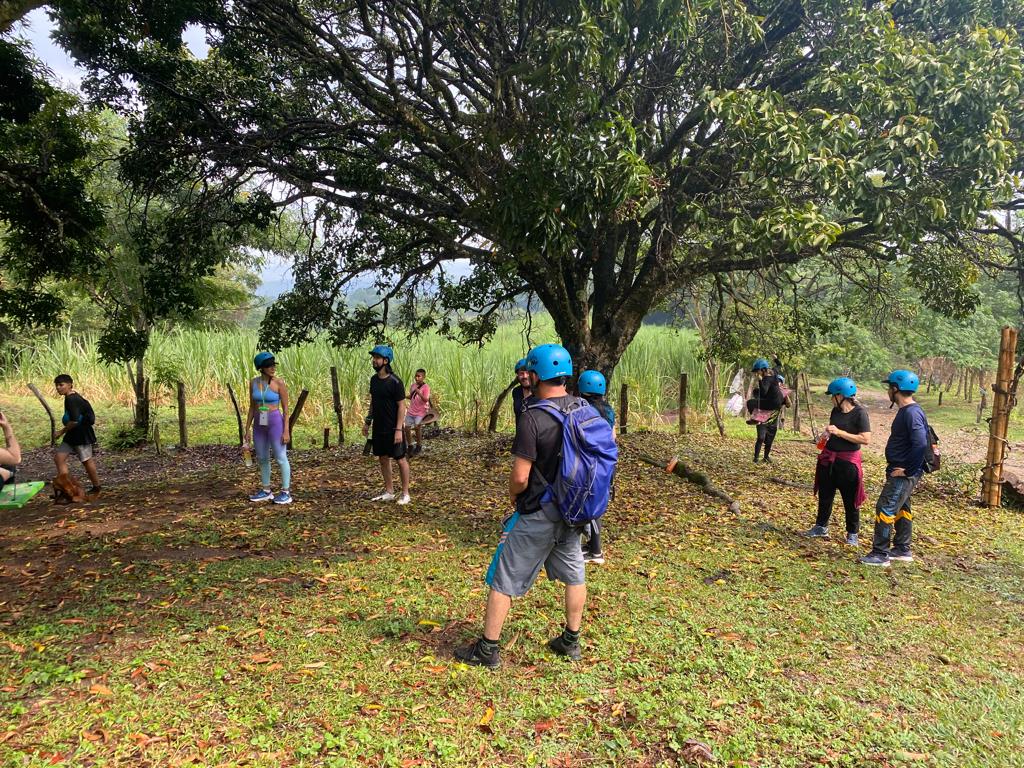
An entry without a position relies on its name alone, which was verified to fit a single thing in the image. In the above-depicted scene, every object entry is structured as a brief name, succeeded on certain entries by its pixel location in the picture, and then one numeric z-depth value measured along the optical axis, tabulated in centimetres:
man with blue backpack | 306
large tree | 504
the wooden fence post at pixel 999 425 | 691
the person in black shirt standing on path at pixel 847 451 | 517
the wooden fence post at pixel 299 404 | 968
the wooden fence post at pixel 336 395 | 1045
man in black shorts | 614
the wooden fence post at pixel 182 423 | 1050
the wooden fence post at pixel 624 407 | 1167
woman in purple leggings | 605
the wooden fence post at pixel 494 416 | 1148
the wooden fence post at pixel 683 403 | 1247
